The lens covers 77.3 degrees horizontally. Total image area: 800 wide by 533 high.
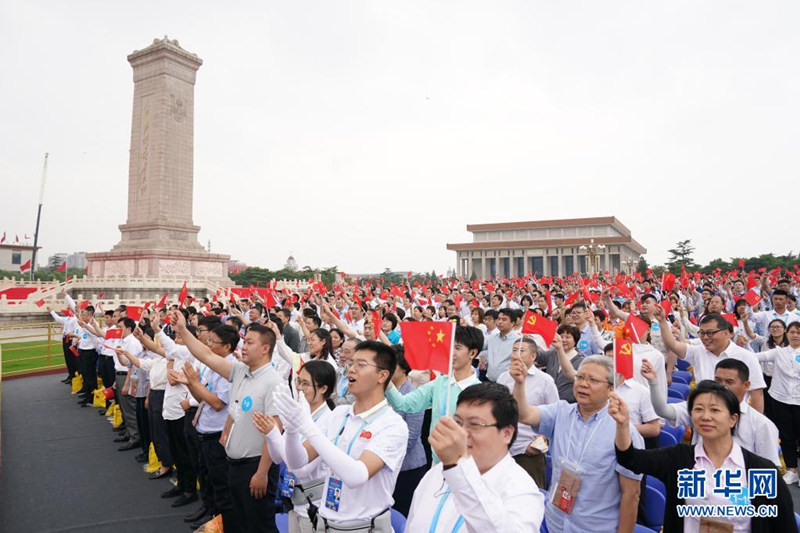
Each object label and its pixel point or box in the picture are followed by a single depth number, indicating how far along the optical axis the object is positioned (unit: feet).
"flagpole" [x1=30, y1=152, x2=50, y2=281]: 129.49
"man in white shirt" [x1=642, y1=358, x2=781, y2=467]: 9.76
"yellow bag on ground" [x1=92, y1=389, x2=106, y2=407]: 31.27
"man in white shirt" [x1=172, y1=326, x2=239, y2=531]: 13.92
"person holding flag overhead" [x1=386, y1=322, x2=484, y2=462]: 9.70
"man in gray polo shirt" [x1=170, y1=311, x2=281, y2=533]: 12.12
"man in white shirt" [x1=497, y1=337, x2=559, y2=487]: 11.91
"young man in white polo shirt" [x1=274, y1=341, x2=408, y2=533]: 7.32
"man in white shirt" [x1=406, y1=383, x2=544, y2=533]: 5.39
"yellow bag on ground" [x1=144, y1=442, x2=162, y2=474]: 21.01
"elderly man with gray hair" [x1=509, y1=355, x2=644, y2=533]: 8.84
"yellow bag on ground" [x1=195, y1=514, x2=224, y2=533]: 12.88
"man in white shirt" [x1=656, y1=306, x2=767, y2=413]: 13.67
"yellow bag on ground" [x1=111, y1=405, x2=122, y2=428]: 27.12
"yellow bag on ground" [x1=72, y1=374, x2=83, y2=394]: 35.86
